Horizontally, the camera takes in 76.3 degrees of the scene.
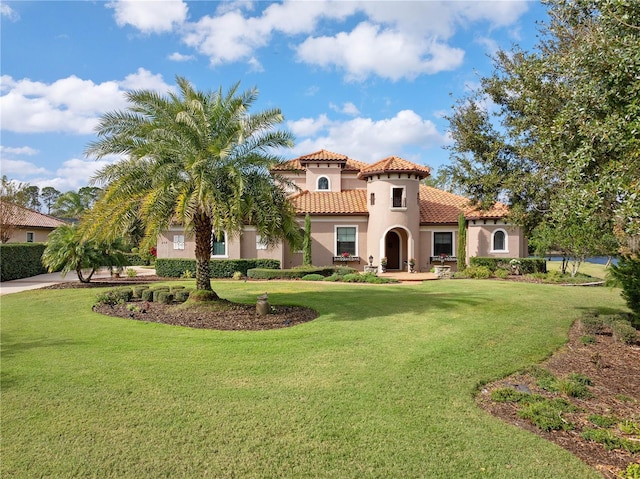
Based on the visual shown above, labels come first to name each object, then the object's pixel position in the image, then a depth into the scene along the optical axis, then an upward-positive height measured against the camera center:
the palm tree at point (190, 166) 11.31 +2.48
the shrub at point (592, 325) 10.42 -1.98
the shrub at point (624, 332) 9.71 -2.03
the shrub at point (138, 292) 14.82 -1.56
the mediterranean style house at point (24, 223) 28.70 +2.11
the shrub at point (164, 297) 13.82 -1.64
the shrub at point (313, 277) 22.23 -1.54
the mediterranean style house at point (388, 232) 25.80 +1.09
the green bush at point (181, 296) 14.00 -1.62
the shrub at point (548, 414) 5.24 -2.25
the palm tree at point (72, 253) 18.19 -0.17
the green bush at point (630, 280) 10.24 -0.80
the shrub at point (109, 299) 13.91 -1.71
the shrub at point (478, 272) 23.44 -1.34
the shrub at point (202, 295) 12.79 -1.48
